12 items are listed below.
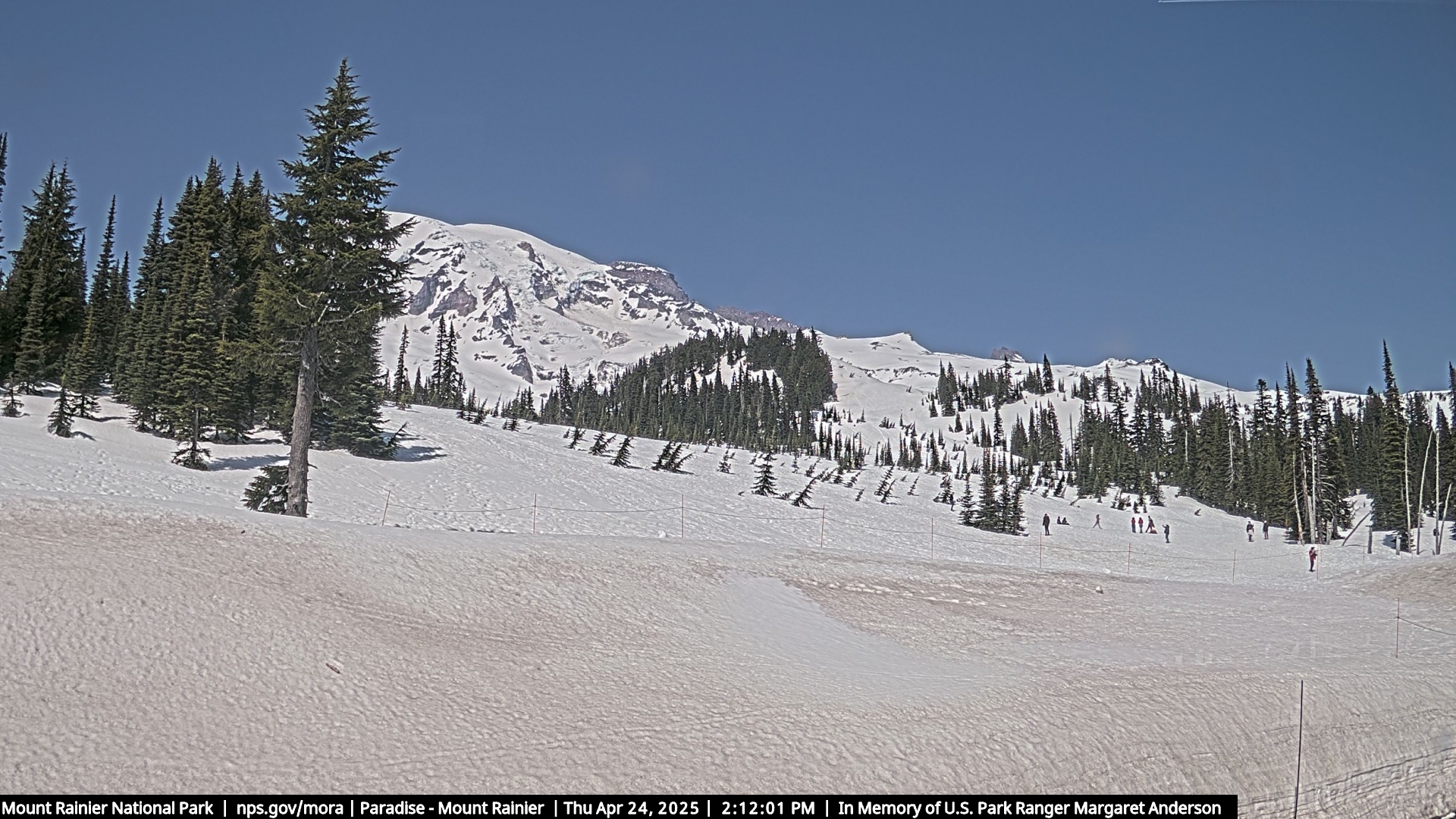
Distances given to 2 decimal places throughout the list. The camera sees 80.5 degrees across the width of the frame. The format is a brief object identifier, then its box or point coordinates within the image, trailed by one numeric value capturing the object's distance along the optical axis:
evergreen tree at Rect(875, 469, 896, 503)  62.23
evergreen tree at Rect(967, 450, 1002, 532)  51.28
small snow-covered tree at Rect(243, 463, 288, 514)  20.73
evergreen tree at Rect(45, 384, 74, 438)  32.22
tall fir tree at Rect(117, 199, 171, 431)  38.16
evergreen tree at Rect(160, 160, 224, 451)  34.50
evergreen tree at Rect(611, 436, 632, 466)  52.12
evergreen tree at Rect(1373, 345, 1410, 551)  72.94
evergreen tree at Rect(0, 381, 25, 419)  35.78
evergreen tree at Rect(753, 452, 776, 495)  50.72
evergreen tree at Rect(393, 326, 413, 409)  71.25
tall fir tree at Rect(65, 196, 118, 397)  39.09
